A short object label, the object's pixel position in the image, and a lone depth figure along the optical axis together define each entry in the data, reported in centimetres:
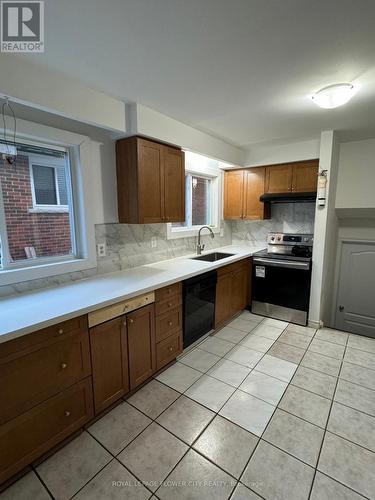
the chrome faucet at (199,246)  339
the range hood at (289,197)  308
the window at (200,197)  327
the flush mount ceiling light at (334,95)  175
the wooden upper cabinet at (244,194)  361
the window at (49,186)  193
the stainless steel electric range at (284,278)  313
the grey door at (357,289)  347
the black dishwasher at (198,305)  245
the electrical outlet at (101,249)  227
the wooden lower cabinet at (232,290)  295
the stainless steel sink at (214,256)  347
